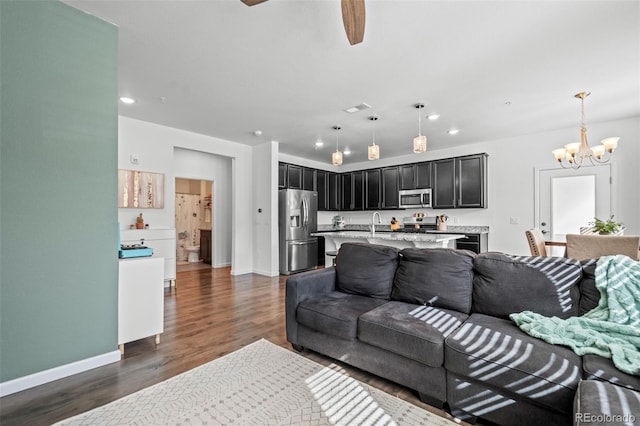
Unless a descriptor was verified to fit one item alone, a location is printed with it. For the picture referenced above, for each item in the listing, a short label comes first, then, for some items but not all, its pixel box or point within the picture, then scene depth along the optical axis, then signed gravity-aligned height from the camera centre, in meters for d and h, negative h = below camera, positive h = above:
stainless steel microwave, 6.25 +0.36
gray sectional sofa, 1.35 -0.74
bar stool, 4.52 -0.64
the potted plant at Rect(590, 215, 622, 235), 3.34 -0.16
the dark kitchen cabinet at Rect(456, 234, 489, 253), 5.56 -0.57
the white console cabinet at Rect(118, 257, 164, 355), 2.45 -0.76
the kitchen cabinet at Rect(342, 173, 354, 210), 7.58 +0.62
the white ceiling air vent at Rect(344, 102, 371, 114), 3.84 +1.48
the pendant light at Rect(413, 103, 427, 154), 3.65 +0.90
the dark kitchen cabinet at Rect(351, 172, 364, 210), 7.37 +0.62
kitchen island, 3.73 -0.37
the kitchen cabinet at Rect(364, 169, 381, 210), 7.08 +0.64
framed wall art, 4.34 +0.39
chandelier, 3.45 +0.85
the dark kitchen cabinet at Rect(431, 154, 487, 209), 5.57 +0.66
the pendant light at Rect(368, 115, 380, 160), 3.92 +0.85
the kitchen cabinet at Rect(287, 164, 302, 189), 6.35 +0.86
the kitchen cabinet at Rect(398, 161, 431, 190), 6.27 +0.88
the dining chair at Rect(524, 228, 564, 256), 3.65 -0.38
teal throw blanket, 1.42 -0.65
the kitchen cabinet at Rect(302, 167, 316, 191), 6.74 +0.85
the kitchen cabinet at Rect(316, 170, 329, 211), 7.22 +0.65
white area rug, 1.62 -1.18
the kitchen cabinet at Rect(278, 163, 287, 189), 6.14 +0.84
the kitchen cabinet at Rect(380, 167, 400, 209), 6.77 +0.61
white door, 4.60 +0.26
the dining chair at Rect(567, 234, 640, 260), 2.75 -0.33
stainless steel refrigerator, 5.89 -0.35
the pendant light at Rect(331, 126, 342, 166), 4.28 +0.85
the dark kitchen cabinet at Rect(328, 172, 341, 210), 7.64 +0.62
